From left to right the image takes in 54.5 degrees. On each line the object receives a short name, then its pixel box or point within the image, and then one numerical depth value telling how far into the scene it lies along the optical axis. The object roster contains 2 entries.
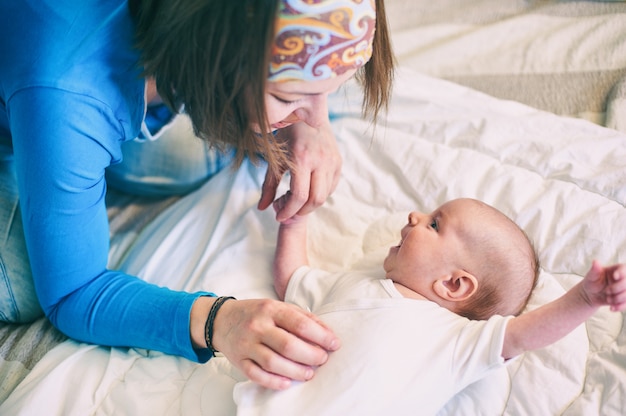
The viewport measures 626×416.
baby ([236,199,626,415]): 0.86
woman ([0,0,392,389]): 0.79
